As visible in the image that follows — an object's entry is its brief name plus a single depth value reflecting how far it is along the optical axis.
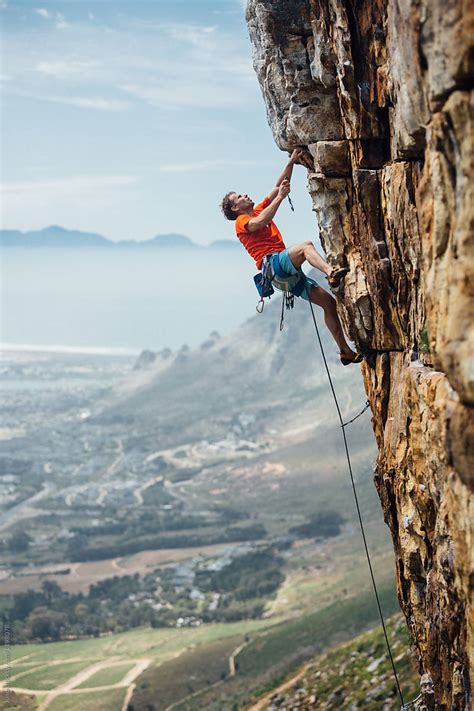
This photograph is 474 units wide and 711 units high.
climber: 18.14
